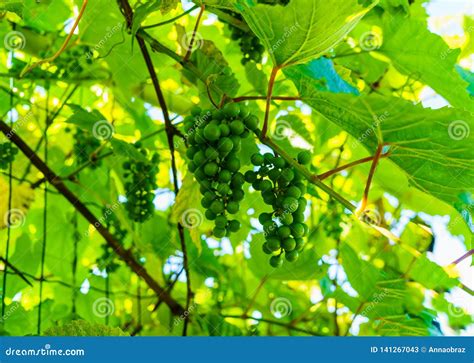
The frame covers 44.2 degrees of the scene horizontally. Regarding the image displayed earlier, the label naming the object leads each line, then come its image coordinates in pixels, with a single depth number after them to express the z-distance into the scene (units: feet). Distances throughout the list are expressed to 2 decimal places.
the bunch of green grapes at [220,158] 3.32
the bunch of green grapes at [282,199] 3.37
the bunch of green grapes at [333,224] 6.30
